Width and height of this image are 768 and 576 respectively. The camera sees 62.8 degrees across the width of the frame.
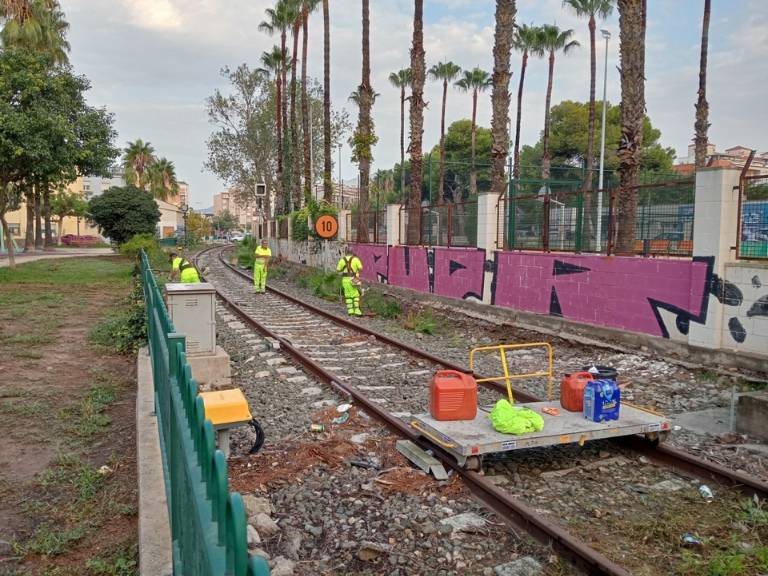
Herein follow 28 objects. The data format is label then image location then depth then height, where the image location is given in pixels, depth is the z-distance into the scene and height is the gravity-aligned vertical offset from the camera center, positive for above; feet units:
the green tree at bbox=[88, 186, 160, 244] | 128.57 +5.22
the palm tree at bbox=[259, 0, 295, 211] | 130.52 +41.20
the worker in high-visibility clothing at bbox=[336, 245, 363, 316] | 50.49 -3.31
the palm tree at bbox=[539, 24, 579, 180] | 152.15 +49.19
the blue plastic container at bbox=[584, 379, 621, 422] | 18.92 -4.73
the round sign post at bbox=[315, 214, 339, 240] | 77.15 +1.67
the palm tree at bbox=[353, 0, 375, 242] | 81.61 +15.27
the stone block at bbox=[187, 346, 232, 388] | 27.48 -5.80
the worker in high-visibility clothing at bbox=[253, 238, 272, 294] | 65.21 -2.97
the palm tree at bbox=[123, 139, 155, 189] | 241.14 +29.45
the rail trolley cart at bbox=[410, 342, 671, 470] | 17.13 -5.44
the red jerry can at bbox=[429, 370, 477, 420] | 18.94 -4.73
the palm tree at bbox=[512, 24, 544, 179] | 155.63 +49.24
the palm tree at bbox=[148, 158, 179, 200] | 251.19 +24.71
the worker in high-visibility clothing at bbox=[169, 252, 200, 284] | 38.47 -1.99
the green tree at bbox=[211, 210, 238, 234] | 511.52 +12.66
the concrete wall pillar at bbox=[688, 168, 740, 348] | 30.96 +0.76
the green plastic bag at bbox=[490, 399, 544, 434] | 17.87 -5.11
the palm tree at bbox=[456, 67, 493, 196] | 205.46 +52.41
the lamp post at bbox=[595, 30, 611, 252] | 40.70 +1.62
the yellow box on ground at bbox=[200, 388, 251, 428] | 17.70 -4.85
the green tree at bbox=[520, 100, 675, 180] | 188.03 +31.65
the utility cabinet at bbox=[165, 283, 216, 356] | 27.53 -3.35
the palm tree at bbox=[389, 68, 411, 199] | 217.97 +55.41
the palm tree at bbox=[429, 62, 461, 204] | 211.00 +56.50
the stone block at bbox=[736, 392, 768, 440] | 20.61 -5.68
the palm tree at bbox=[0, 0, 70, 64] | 76.23 +26.45
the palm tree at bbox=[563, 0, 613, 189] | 136.46 +50.80
